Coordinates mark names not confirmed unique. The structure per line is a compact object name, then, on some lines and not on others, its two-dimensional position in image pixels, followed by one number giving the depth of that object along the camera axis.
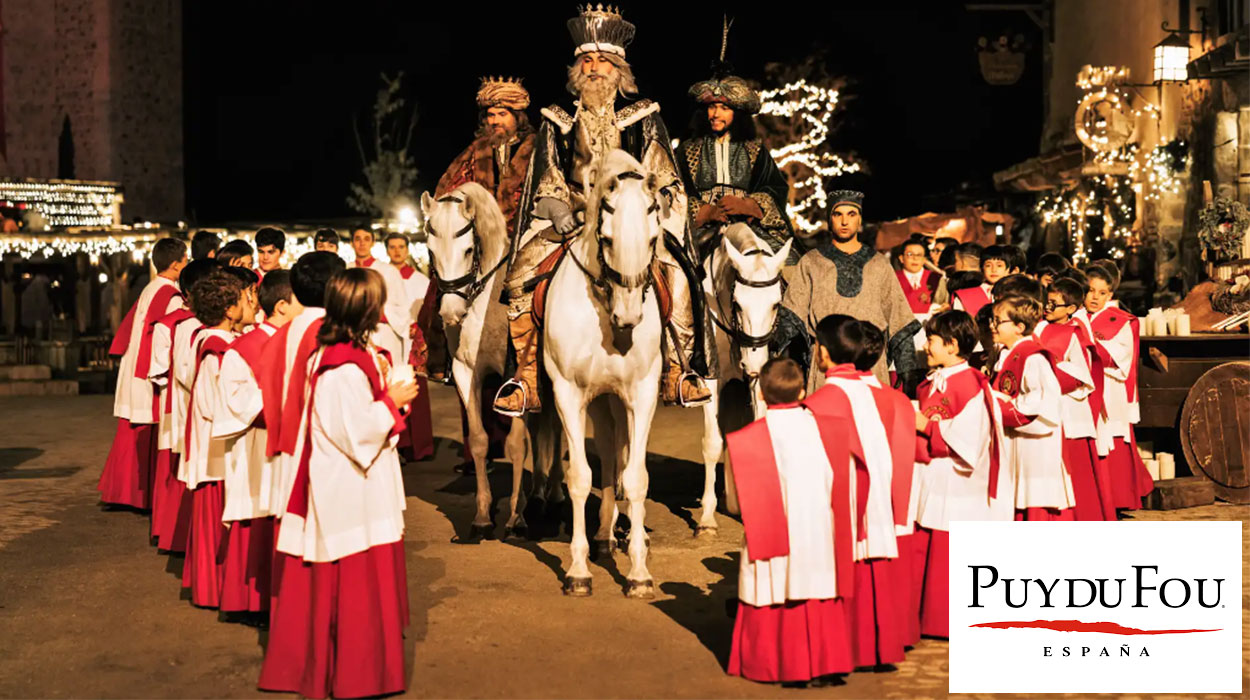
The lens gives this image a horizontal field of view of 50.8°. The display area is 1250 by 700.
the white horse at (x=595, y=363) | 7.12
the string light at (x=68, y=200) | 28.05
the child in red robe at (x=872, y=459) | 5.75
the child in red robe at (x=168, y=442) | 8.29
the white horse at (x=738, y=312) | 8.14
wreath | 13.54
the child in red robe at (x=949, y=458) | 6.34
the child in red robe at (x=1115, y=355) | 9.31
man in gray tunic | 7.83
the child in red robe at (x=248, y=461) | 6.20
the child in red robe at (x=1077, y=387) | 8.03
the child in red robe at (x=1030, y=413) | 6.94
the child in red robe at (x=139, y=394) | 9.22
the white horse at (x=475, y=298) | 8.53
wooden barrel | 10.08
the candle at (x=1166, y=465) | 10.66
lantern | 16.03
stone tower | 35.09
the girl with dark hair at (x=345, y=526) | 5.32
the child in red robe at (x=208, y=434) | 6.93
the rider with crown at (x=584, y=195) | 7.75
